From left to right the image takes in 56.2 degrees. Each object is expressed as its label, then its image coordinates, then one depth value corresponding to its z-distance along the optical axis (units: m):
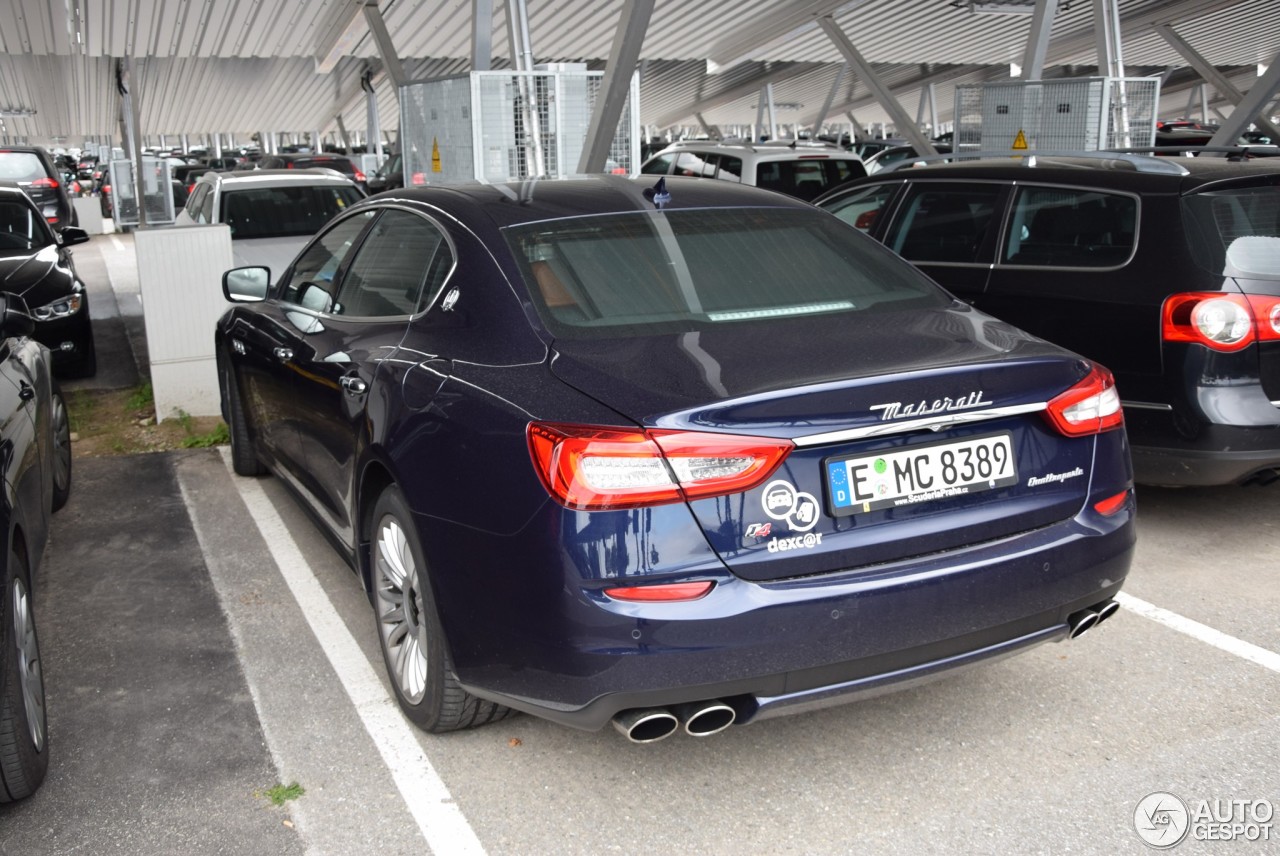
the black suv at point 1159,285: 4.73
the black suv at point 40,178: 18.09
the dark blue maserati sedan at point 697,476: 2.70
